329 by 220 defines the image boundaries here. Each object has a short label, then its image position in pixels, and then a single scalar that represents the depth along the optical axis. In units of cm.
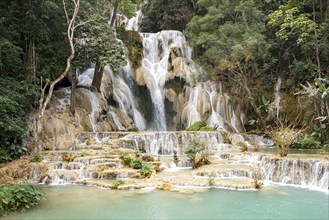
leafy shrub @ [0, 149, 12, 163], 1378
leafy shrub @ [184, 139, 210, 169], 1397
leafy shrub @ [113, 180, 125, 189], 1079
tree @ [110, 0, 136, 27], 2519
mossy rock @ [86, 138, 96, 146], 1707
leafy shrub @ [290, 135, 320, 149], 1811
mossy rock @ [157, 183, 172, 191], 1047
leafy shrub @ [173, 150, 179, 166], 1444
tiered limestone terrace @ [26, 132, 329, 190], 1118
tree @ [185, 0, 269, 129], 2320
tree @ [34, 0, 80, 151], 1489
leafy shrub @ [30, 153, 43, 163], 1348
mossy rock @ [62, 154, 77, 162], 1370
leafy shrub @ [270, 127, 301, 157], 1284
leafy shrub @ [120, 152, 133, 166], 1340
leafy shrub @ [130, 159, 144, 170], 1301
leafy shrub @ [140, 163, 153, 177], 1217
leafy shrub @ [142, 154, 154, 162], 1427
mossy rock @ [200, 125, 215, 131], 2033
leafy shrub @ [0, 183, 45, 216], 804
